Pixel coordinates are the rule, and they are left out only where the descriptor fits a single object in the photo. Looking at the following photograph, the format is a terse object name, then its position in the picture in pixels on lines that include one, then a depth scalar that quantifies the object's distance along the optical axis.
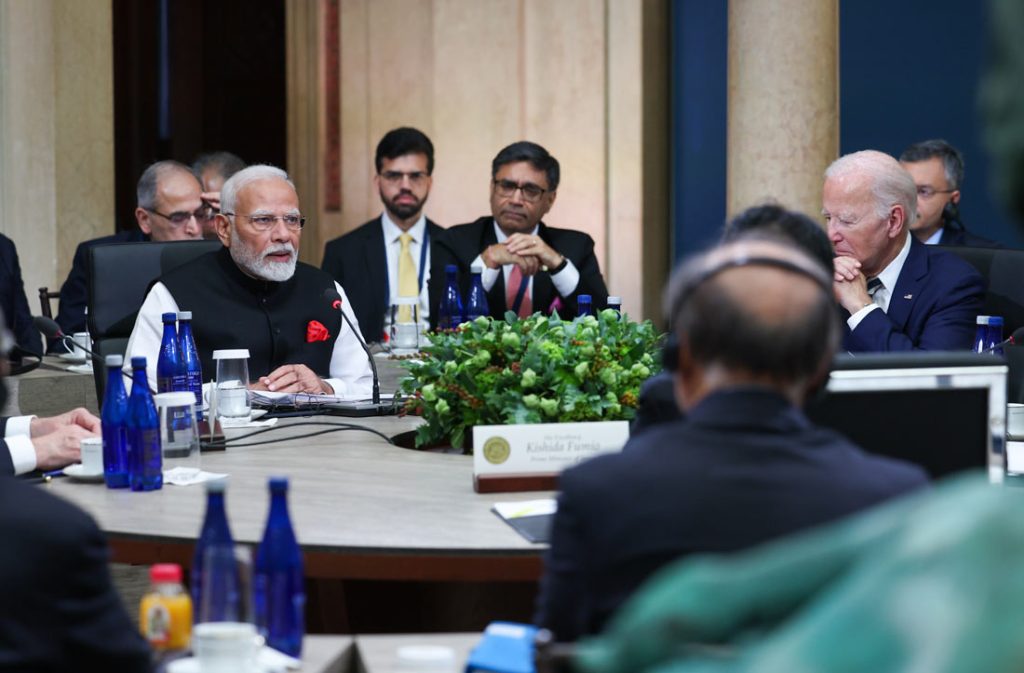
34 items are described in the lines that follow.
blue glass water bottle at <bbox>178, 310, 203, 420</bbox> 7.38
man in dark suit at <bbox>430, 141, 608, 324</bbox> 11.56
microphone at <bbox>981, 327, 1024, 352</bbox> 7.34
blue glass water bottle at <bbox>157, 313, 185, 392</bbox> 7.31
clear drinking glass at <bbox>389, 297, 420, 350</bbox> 10.53
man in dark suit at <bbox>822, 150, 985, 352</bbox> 8.57
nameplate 5.78
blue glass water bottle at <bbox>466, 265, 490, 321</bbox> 10.37
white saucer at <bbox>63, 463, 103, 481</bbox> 6.08
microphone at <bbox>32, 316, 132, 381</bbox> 7.11
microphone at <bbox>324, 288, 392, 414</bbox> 7.99
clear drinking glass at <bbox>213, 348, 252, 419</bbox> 7.68
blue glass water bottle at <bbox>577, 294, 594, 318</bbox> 8.26
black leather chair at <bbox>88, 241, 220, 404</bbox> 9.29
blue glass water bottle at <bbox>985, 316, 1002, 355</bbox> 7.64
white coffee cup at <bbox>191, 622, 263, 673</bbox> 3.61
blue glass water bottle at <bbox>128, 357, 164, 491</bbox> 5.87
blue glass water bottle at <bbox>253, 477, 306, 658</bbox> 3.97
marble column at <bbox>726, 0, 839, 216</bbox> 12.74
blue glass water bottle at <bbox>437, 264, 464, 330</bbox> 10.41
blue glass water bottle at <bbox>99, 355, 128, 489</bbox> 5.96
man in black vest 9.36
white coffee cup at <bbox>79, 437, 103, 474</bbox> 6.07
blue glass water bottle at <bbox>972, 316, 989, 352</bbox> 7.66
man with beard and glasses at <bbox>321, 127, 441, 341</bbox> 12.66
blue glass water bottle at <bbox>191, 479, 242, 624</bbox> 3.76
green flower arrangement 6.32
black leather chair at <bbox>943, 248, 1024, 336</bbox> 9.11
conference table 4.91
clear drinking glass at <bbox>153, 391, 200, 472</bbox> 6.49
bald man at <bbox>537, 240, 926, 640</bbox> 2.98
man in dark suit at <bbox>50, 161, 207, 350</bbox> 12.10
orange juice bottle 3.87
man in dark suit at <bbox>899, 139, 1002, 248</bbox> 12.32
